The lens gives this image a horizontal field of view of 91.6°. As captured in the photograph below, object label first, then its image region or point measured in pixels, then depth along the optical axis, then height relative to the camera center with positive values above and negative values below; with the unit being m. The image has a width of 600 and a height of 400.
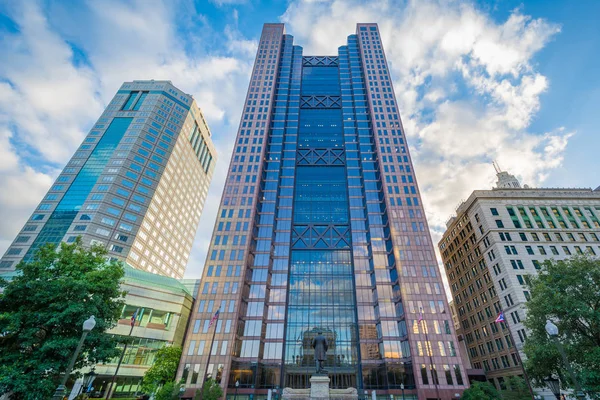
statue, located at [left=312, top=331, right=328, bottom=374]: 29.38 +3.55
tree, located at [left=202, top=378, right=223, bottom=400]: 35.56 -0.64
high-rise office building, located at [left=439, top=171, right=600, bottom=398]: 60.69 +29.36
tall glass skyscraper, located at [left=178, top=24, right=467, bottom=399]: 53.47 +25.36
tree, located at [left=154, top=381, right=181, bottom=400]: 35.31 -0.91
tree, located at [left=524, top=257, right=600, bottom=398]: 28.37 +7.62
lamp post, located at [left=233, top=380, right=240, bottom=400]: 50.83 +0.20
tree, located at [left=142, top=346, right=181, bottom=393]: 41.72 +1.69
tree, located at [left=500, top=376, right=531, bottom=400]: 40.54 +1.43
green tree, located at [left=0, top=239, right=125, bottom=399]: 22.64 +4.04
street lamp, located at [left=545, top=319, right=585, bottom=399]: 16.59 +3.60
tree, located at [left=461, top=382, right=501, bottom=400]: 37.31 +0.85
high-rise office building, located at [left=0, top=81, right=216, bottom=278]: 89.56 +59.14
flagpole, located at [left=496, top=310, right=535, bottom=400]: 46.64 +8.18
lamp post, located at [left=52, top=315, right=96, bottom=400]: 15.80 +0.46
